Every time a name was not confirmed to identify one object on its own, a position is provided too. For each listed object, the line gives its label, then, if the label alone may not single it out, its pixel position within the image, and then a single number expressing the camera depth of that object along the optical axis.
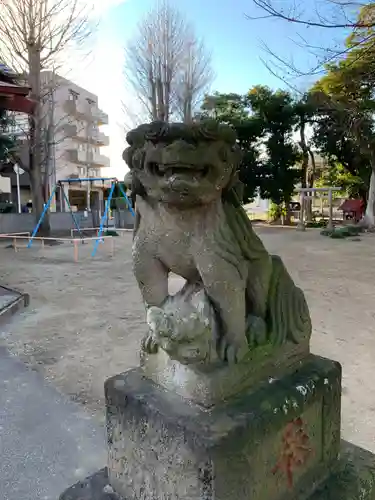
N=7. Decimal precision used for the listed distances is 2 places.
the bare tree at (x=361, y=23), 3.74
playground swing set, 8.62
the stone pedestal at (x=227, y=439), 0.97
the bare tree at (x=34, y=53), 10.16
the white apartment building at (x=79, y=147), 21.75
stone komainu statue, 0.96
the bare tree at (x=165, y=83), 13.89
